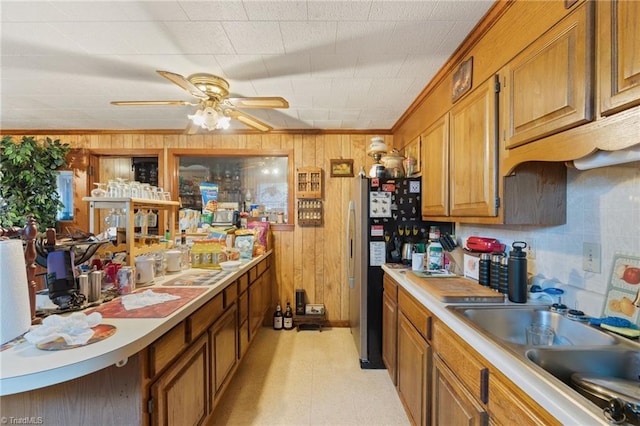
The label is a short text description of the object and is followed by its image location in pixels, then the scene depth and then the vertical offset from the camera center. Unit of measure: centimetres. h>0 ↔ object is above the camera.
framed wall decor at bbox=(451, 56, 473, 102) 174 +85
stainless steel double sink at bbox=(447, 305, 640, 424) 95 -48
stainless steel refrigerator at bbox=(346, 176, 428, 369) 255 -20
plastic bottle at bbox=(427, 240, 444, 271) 218 -34
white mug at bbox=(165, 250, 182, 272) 222 -38
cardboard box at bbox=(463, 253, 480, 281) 186 -35
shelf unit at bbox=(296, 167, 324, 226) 352 +22
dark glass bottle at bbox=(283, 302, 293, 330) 339 -128
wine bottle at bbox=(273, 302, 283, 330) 339 -128
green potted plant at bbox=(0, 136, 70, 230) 302 +34
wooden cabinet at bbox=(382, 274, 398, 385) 217 -91
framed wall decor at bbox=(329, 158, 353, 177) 356 +56
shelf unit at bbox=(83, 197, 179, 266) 182 -2
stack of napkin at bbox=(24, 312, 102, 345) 96 -42
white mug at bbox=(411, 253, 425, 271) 227 -39
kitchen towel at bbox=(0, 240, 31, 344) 98 -28
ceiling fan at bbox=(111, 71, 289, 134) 205 +81
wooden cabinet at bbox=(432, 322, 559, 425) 83 -64
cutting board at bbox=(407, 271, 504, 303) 145 -43
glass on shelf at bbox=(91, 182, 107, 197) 199 +13
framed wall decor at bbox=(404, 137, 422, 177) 268 +57
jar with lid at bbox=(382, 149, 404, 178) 276 +47
